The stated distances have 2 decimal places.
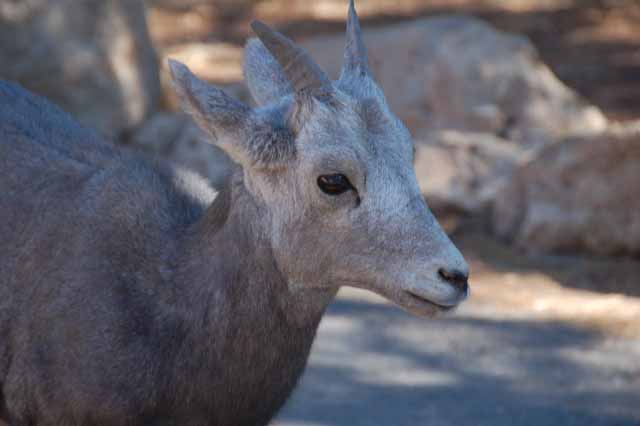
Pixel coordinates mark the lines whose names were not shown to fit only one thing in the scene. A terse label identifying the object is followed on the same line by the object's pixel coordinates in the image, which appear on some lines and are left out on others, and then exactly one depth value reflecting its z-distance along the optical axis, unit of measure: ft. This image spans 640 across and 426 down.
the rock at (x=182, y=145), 68.28
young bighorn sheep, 26.63
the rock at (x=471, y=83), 75.72
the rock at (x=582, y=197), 57.47
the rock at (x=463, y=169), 63.67
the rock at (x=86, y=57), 67.92
